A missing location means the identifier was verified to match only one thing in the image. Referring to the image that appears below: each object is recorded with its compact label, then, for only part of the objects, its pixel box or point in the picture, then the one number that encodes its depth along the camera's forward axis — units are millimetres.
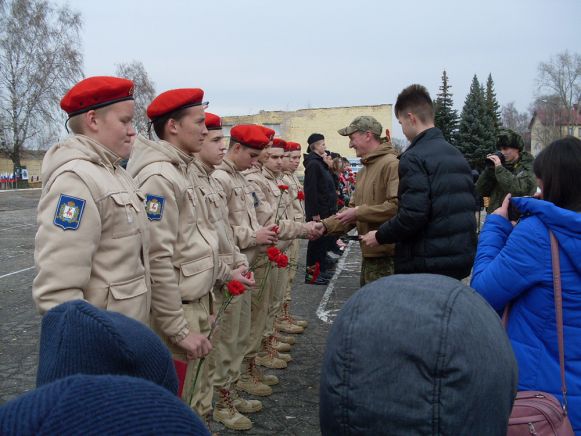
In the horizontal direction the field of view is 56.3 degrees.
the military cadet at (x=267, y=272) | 5158
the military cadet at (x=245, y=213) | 4480
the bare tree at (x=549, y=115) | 55638
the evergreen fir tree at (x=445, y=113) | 32250
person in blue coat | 2160
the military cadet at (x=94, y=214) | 2293
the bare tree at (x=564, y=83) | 52688
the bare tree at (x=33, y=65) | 33594
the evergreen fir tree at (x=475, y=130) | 33100
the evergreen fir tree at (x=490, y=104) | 35344
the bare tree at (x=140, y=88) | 50566
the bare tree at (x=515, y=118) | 88562
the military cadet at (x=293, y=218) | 6699
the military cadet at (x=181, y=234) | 2896
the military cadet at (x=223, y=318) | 3721
